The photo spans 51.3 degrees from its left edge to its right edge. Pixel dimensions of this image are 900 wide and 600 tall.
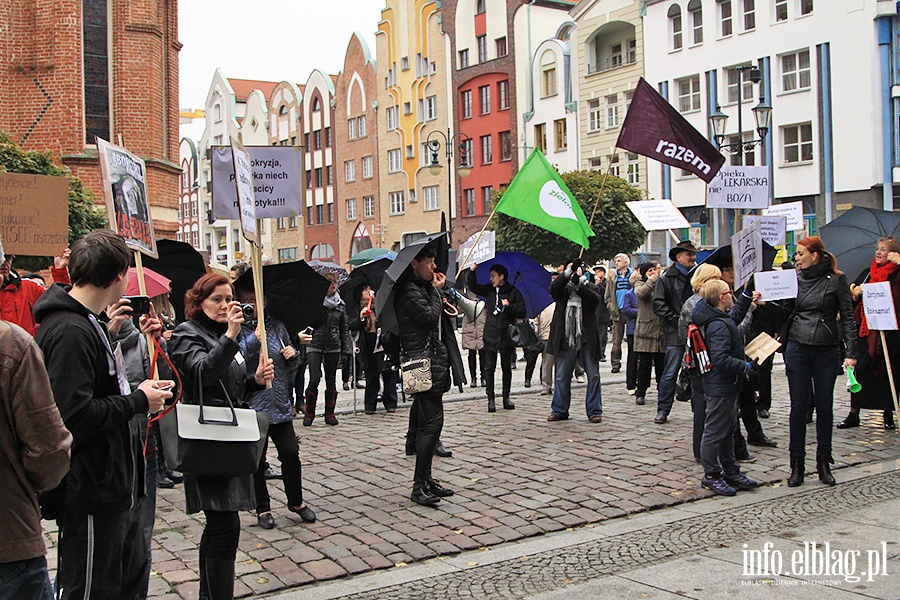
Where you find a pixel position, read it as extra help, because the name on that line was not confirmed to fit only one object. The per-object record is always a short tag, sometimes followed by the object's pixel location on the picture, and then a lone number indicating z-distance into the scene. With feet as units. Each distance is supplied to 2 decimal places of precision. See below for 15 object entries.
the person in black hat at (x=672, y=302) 33.71
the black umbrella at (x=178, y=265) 27.02
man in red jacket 24.48
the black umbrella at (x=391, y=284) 23.68
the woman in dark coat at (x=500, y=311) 41.37
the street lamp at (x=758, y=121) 67.56
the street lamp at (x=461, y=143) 182.60
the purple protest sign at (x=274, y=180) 33.06
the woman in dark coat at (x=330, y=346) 37.58
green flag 34.06
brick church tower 81.20
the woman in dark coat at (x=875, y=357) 31.12
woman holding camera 14.80
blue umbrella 42.32
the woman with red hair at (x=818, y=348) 24.71
